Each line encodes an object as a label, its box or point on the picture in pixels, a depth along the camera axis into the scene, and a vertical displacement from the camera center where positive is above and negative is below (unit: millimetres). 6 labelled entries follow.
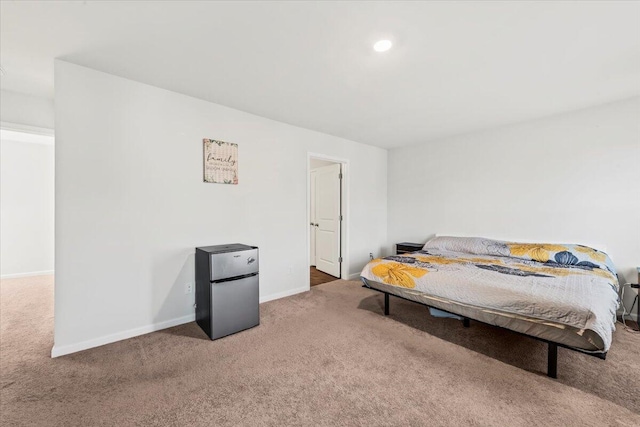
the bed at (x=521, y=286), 1789 -647
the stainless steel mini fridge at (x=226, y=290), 2494 -792
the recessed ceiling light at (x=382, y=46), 1908 +1262
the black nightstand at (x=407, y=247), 4465 -618
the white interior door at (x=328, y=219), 4754 -139
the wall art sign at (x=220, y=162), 2973 +603
